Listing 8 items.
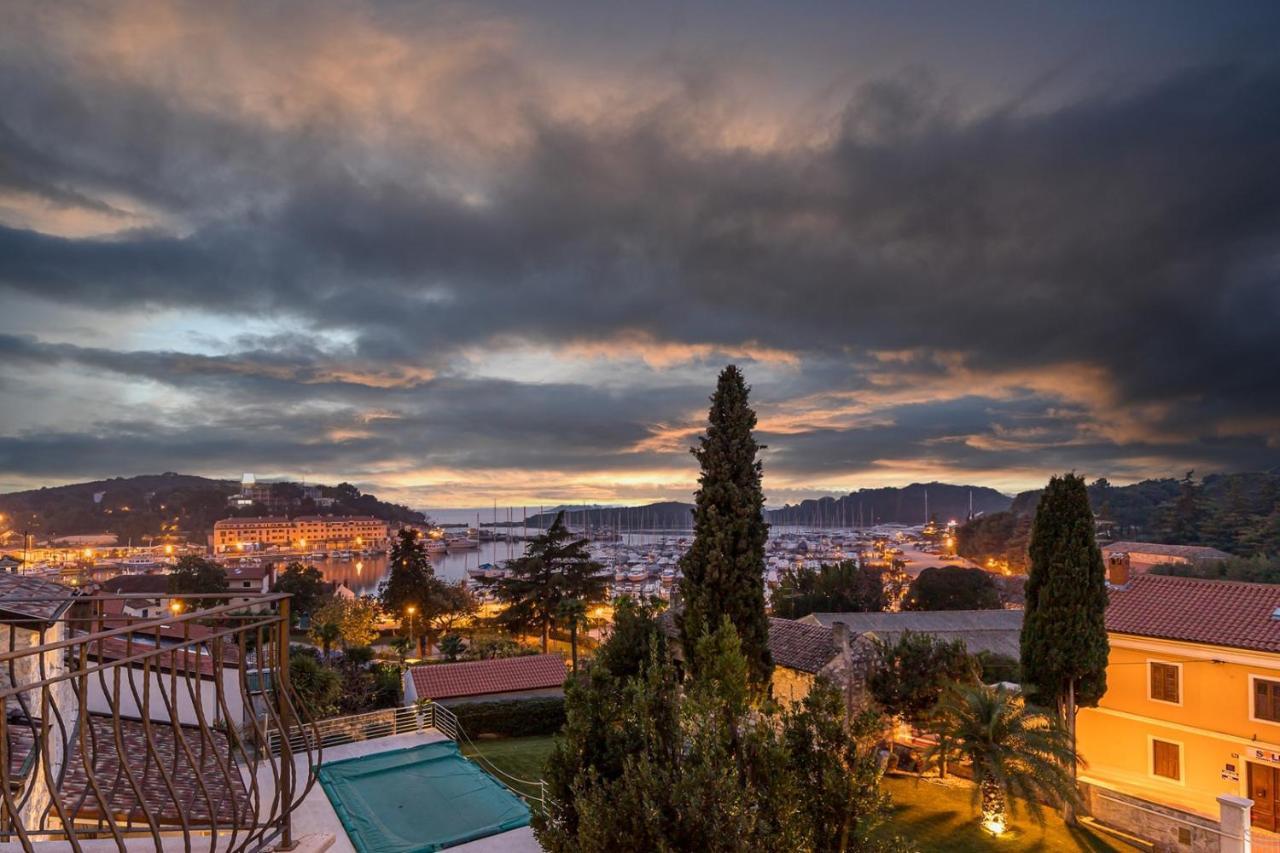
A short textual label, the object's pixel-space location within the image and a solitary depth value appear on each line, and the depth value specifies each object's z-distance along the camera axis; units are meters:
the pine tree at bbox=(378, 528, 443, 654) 43.69
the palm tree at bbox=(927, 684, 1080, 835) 13.95
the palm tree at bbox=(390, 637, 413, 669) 31.24
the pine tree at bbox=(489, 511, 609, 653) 37.22
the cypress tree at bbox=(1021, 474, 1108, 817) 17.66
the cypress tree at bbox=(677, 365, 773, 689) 17.03
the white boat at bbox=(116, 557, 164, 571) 86.31
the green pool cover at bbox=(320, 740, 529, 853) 11.77
